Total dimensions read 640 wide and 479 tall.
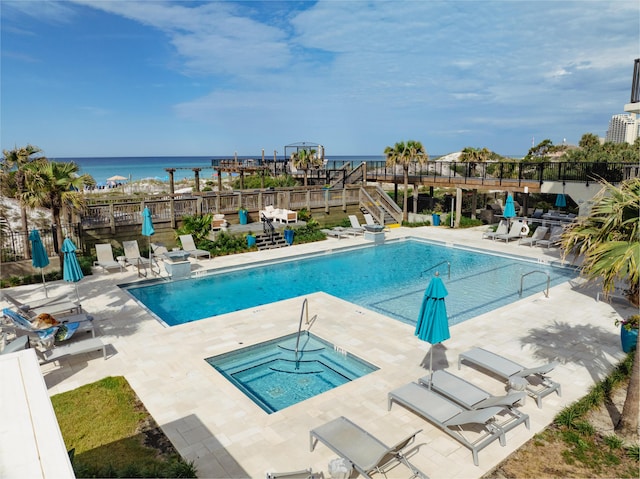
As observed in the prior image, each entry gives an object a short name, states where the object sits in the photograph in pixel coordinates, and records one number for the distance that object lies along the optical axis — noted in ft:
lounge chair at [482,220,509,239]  71.46
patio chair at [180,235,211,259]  58.67
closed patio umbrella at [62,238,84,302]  34.45
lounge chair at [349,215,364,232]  76.28
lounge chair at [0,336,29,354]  26.00
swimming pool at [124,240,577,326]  42.88
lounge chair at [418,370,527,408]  21.94
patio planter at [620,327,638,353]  29.67
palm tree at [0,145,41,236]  48.37
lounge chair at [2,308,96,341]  28.86
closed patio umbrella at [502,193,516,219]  70.23
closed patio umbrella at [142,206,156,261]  50.21
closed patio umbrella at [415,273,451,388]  23.76
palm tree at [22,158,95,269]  45.27
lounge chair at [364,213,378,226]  80.93
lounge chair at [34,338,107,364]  27.86
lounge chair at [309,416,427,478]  17.83
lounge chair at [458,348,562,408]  24.68
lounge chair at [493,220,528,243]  69.87
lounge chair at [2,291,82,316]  34.27
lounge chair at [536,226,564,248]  64.75
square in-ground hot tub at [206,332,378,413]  26.55
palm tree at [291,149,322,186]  97.90
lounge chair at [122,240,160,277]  52.60
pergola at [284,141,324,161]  102.43
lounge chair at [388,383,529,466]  20.13
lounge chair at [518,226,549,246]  67.59
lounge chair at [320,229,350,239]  73.87
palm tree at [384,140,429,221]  83.20
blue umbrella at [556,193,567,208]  78.11
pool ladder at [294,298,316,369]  31.47
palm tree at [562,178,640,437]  18.43
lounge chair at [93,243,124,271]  52.49
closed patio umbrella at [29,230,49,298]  37.63
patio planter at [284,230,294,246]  67.21
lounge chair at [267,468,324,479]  16.52
